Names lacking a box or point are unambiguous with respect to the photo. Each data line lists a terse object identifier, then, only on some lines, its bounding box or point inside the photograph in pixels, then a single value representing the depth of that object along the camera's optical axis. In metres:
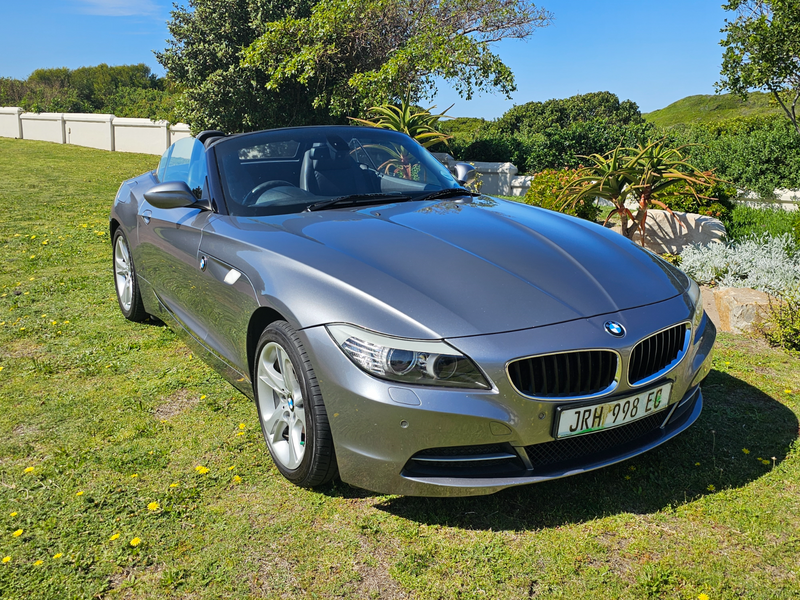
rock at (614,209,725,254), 6.82
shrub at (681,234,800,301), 5.64
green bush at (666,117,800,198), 11.59
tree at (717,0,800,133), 14.09
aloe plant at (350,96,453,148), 10.24
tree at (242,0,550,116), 14.48
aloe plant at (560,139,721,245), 6.43
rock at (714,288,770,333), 5.00
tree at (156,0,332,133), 19.12
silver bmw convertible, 2.38
